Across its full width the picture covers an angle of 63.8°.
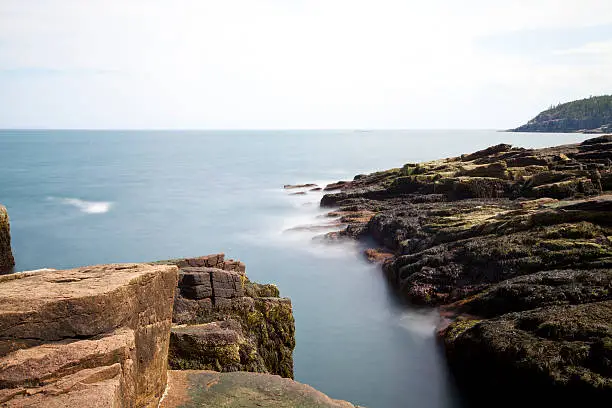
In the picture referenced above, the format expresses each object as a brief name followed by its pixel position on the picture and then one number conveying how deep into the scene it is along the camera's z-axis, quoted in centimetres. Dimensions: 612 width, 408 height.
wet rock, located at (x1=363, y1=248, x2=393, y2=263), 3167
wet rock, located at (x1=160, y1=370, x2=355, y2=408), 1037
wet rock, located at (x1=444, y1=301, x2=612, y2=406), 1247
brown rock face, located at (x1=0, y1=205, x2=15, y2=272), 3058
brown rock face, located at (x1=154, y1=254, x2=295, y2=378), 1279
